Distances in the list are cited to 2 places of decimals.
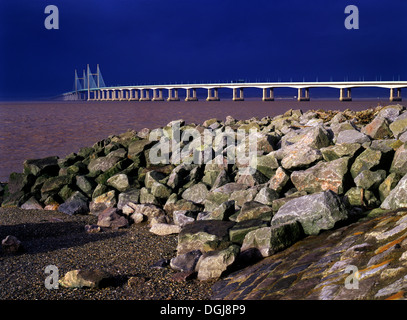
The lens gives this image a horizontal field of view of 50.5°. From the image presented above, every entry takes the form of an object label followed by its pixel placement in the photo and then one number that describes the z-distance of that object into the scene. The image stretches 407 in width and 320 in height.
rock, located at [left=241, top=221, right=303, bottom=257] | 5.77
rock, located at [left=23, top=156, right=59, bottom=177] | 12.22
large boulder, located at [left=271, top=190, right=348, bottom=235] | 5.80
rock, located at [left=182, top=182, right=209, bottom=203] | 9.12
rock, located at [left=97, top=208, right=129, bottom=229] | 8.70
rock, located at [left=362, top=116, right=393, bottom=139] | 9.42
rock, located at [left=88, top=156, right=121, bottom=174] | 11.67
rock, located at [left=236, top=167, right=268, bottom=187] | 8.64
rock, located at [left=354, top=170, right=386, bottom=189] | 7.13
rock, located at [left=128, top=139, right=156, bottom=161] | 11.93
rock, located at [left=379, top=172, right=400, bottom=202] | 6.79
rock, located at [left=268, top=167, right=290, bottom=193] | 7.77
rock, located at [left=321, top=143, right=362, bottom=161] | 8.04
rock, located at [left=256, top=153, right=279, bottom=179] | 8.95
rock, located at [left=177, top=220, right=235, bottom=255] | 6.45
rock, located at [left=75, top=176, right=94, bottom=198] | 10.81
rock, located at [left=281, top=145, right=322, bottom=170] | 8.21
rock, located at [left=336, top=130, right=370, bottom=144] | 8.77
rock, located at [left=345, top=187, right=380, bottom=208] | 6.72
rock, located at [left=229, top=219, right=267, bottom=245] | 6.44
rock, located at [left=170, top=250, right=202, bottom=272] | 6.06
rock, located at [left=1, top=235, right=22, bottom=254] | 7.07
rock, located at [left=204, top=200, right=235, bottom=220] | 7.38
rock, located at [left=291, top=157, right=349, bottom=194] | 7.27
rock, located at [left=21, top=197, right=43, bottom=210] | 10.66
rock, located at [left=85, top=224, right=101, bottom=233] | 8.36
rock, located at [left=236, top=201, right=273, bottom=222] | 6.85
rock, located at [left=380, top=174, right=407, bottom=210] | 5.94
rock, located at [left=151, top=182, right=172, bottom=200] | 9.59
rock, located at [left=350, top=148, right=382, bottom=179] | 7.56
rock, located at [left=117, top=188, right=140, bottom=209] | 9.82
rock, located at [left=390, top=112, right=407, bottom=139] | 8.98
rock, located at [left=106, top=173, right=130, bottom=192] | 10.55
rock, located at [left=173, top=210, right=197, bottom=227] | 8.16
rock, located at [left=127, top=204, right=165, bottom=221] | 9.05
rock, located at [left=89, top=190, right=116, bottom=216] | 10.02
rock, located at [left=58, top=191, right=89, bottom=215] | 10.05
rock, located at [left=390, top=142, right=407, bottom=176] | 7.14
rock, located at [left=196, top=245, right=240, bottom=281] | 5.69
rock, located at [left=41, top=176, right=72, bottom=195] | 11.01
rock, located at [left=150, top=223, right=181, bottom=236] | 7.95
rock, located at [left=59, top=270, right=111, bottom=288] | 5.43
